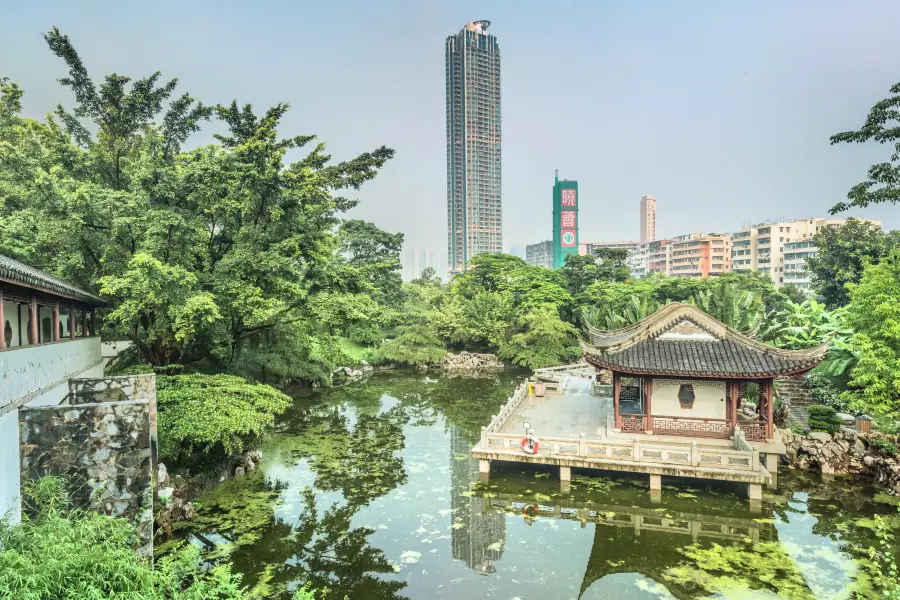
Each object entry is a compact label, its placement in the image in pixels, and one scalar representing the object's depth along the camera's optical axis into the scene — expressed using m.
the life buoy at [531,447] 14.58
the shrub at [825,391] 18.97
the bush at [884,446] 14.16
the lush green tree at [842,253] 30.73
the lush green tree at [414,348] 38.09
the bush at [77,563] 6.05
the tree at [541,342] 36.38
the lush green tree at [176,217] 15.35
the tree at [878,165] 18.38
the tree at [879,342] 14.40
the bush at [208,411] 12.83
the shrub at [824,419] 16.33
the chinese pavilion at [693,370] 14.55
